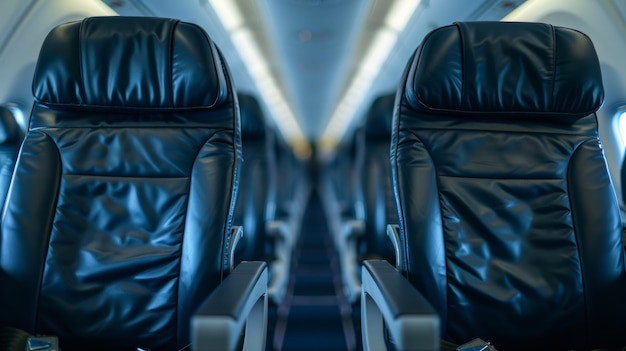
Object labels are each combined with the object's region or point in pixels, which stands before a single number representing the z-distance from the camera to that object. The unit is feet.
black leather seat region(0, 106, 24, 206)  6.42
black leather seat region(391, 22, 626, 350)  4.26
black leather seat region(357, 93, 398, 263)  8.05
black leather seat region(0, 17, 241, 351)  4.18
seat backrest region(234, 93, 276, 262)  7.77
